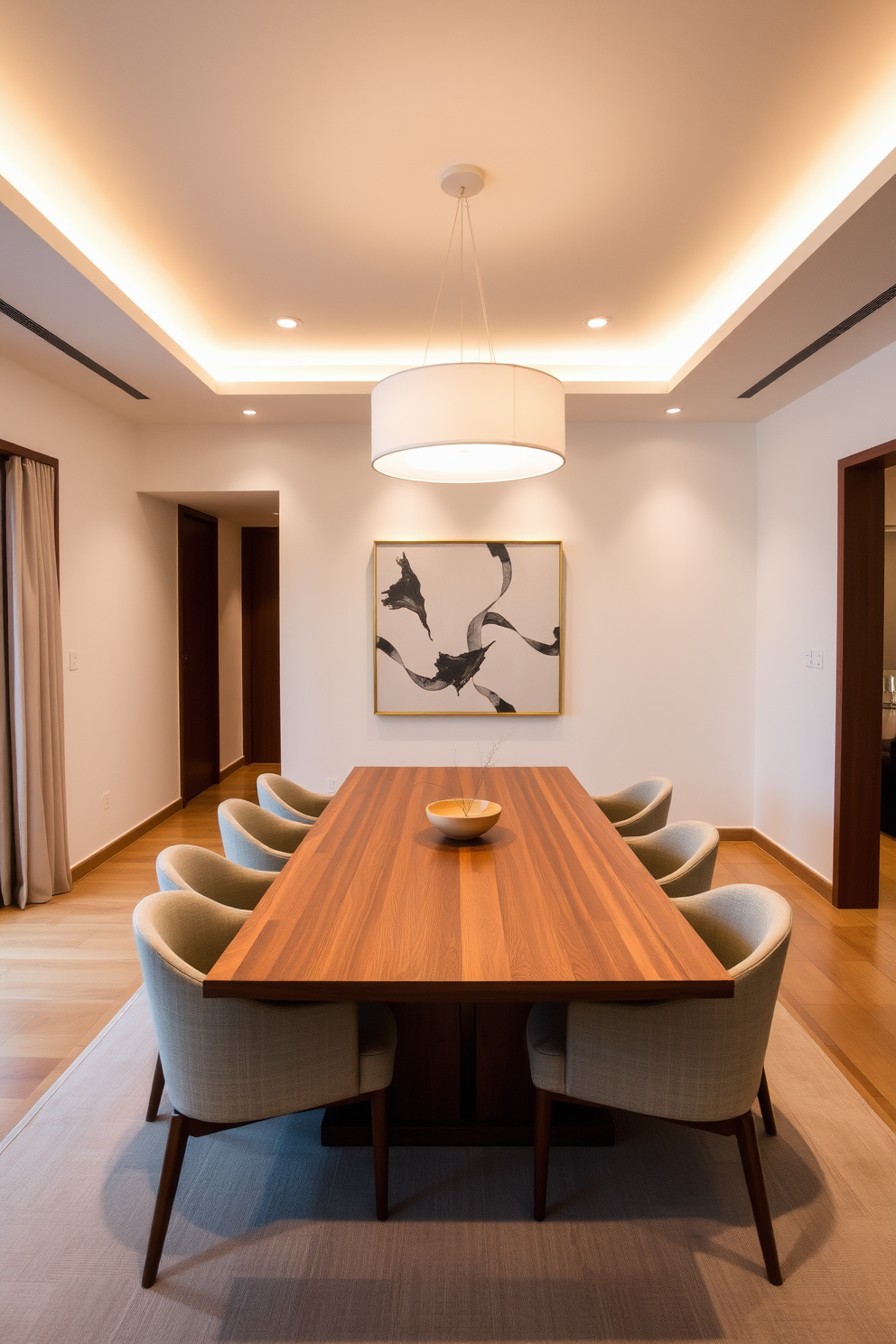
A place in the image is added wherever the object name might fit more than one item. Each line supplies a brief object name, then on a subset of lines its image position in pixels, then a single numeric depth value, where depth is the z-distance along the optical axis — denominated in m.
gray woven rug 1.57
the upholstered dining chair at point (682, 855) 2.36
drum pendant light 2.19
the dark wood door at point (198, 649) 5.86
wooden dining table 1.49
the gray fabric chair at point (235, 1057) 1.61
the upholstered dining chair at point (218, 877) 2.31
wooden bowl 2.38
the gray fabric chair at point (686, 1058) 1.63
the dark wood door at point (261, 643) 7.34
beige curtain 3.72
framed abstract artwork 4.82
